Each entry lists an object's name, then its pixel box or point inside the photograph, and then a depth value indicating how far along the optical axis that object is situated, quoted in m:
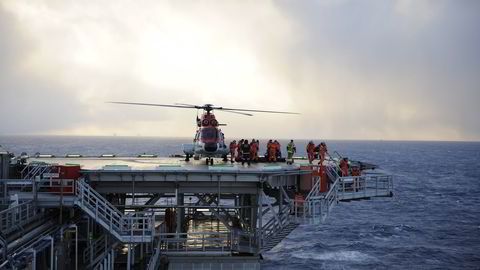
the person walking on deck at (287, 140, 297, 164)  31.50
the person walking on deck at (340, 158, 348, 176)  27.66
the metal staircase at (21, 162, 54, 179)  24.80
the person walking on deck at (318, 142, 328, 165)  27.05
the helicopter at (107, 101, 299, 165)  31.03
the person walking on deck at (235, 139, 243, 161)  31.89
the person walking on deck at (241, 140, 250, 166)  30.55
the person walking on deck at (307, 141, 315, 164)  30.88
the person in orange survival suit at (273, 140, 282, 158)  32.50
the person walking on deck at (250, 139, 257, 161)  30.75
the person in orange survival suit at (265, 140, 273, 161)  32.13
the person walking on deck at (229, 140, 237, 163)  33.06
